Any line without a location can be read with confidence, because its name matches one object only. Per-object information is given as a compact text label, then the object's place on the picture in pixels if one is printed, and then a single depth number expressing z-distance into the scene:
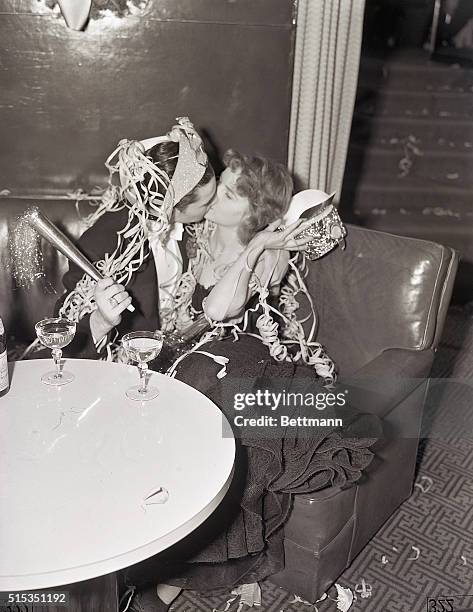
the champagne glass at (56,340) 1.68
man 2.01
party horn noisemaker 1.97
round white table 1.19
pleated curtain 2.50
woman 1.80
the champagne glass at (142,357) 1.63
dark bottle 1.57
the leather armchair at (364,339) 1.95
